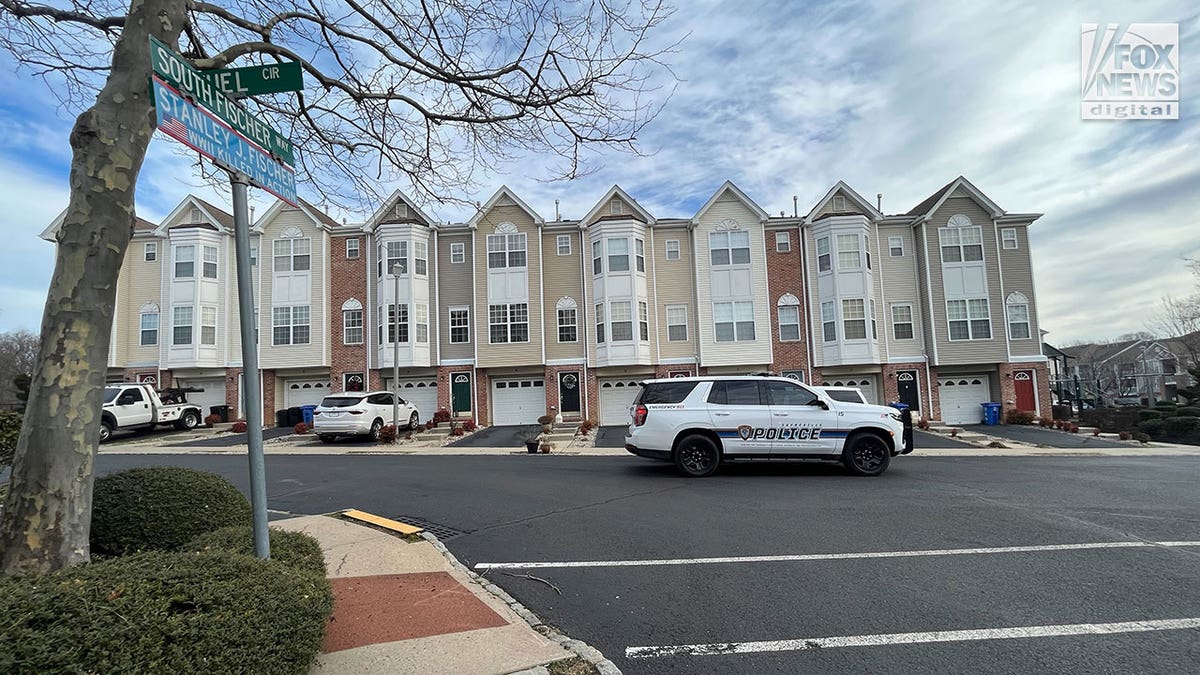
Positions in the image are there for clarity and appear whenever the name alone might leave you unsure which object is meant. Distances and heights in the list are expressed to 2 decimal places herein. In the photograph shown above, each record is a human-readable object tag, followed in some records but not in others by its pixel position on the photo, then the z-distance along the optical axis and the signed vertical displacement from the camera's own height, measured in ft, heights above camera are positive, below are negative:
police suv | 35.73 -3.58
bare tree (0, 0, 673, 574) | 11.50 +1.92
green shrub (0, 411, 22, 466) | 22.17 -1.04
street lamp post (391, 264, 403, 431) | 61.57 +1.43
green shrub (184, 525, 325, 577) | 12.33 -3.45
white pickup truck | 64.92 -1.11
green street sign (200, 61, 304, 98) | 11.28 +6.40
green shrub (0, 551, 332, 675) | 7.09 -3.05
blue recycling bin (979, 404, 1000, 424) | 75.61 -6.46
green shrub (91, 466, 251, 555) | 15.43 -3.11
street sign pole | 10.64 +0.71
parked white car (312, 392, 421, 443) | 62.69 -2.65
